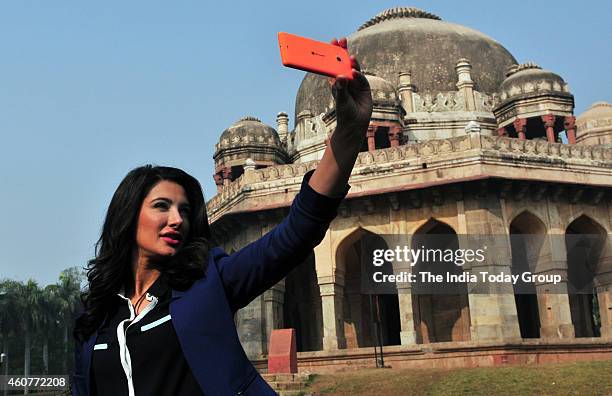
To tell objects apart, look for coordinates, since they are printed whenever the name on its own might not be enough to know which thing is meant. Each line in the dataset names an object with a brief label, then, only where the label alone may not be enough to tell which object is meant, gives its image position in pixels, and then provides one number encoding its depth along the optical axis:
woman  2.00
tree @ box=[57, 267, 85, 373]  48.53
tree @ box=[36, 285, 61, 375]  47.44
